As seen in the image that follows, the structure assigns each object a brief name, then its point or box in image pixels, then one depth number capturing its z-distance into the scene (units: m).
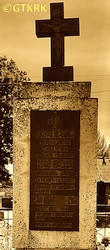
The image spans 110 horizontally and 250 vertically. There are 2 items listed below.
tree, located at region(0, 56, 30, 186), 25.08
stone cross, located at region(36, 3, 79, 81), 4.80
